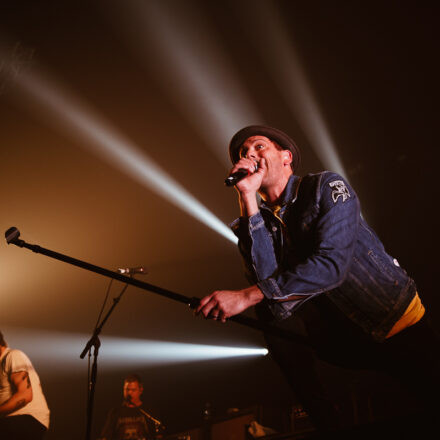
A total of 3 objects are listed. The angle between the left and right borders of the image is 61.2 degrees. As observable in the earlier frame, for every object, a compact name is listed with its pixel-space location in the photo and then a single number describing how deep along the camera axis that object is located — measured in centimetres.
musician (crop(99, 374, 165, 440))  537
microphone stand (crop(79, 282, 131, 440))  321
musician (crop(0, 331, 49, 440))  365
